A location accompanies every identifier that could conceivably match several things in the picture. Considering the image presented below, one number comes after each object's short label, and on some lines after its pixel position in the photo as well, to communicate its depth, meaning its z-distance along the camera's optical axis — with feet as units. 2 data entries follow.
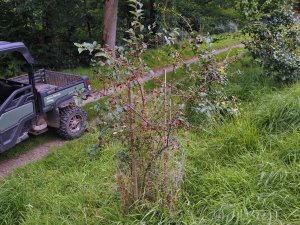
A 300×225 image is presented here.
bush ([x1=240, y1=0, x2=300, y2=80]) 19.27
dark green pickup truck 14.87
